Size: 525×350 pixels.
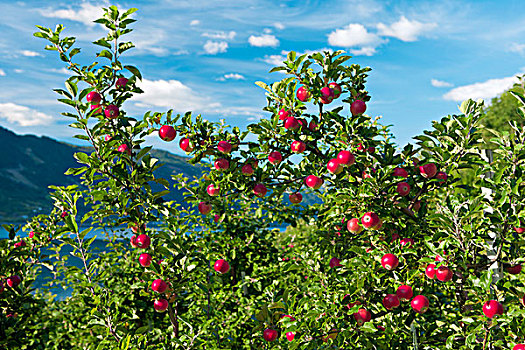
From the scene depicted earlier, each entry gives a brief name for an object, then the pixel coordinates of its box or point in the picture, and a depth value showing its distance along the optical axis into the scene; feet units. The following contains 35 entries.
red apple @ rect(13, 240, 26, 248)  10.68
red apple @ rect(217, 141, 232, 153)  9.33
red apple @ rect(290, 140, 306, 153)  9.08
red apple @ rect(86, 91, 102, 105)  8.04
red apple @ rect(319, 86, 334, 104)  9.01
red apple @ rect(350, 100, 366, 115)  8.98
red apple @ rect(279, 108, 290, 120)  9.23
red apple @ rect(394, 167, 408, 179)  8.12
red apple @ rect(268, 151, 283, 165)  9.39
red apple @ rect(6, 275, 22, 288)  10.13
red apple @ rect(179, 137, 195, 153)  9.32
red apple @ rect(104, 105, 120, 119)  8.13
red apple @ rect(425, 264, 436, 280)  7.32
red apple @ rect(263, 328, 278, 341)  9.12
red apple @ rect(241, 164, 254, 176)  9.44
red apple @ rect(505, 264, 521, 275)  7.53
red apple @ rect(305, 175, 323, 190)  9.24
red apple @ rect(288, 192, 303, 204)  10.62
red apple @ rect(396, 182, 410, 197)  8.20
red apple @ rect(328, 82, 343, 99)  9.11
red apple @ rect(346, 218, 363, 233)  8.53
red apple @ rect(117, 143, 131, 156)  8.04
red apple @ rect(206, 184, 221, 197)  9.73
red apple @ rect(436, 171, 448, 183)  8.19
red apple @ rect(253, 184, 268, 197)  9.56
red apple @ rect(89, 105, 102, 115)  7.92
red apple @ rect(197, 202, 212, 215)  10.25
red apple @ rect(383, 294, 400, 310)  7.98
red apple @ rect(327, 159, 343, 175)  8.45
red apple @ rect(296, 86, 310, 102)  9.17
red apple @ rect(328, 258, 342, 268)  9.73
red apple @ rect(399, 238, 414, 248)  7.67
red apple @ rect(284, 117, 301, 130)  8.93
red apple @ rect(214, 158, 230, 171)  9.35
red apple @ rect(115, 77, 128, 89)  8.45
